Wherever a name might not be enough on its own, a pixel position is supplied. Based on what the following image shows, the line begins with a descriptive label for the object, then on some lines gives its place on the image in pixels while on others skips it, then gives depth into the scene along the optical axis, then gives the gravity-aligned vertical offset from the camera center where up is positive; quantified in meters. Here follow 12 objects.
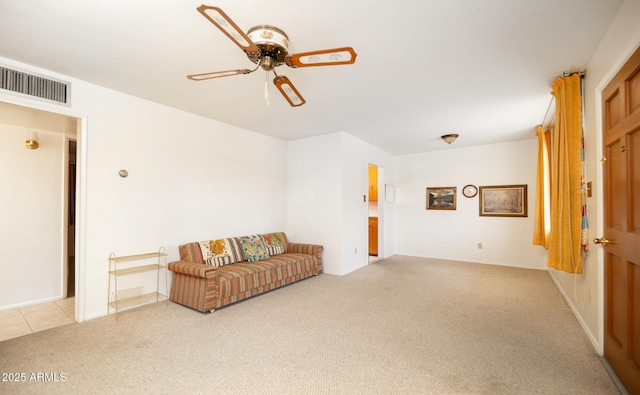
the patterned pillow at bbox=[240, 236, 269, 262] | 4.29 -0.78
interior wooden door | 1.70 -0.15
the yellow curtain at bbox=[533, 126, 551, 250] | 4.16 +0.12
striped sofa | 3.24 -0.95
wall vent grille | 2.56 +1.14
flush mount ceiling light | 5.04 +1.18
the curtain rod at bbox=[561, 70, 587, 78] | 2.74 +1.29
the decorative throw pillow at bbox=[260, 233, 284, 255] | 4.73 -0.75
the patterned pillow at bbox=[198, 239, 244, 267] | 3.85 -0.76
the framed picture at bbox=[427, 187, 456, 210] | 6.45 +0.06
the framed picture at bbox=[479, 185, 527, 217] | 5.68 -0.01
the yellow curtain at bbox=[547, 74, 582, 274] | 2.57 +0.18
